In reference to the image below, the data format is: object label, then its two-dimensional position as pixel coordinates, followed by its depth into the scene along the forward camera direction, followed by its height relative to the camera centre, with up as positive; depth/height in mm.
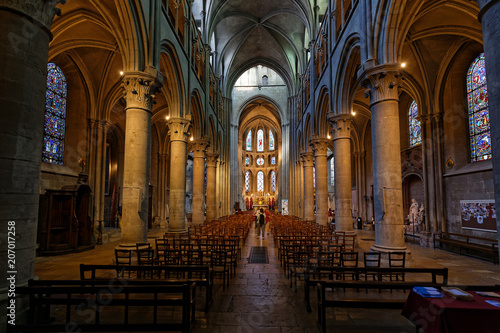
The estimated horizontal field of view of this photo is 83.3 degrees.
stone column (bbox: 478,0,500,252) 4074 +1876
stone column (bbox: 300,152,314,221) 20969 +899
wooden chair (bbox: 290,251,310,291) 6066 -1636
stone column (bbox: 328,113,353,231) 12375 +1135
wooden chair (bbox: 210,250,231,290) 5980 -1676
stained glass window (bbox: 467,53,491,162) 11898 +3682
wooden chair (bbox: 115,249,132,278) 7675 -1636
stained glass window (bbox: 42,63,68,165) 12828 +3793
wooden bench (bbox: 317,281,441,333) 3607 -1336
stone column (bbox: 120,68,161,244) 8148 +1218
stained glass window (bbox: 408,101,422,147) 17484 +4508
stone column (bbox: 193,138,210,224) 17766 +1428
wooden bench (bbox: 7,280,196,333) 3260 -1469
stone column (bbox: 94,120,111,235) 14391 +1016
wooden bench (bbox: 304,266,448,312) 4328 -1174
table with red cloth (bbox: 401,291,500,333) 2809 -1208
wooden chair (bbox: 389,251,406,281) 7446 -1729
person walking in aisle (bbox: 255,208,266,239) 19050 -1841
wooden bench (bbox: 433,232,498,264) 9070 -1718
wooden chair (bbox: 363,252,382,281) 7862 -1797
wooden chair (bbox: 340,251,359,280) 8315 -1953
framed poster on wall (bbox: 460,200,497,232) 10805 -690
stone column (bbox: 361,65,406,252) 7723 +1086
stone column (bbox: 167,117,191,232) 12797 +1298
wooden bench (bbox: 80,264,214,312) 4406 -1162
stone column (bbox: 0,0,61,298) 3615 +897
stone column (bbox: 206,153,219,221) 22359 +953
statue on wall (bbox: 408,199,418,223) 14562 -647
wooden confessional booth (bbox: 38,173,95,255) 10508 -915
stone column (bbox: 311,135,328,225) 15852 +361
